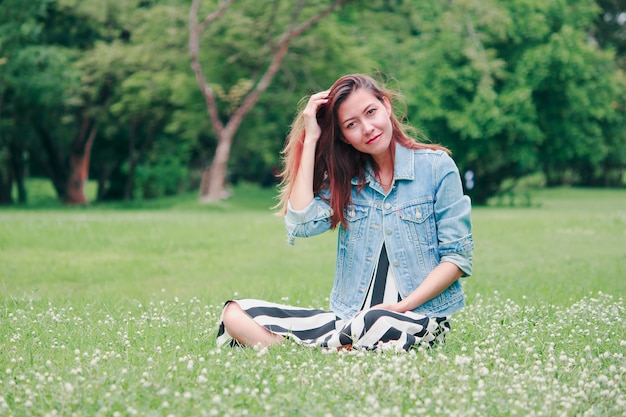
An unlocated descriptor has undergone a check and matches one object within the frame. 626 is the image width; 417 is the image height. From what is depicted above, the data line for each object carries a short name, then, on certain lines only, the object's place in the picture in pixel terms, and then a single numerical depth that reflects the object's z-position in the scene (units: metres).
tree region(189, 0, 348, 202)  24.52
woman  4.99
